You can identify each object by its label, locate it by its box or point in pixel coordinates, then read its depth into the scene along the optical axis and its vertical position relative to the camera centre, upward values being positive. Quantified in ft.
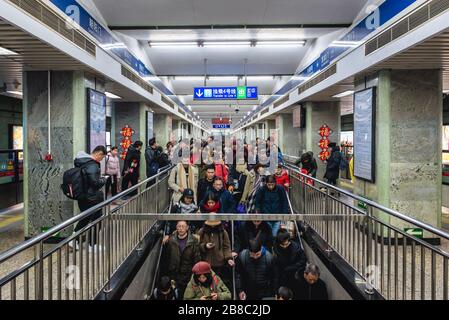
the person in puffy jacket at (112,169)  28.04 -1.46
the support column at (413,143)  18.40 +0.36
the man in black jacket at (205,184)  17.51 -1.68
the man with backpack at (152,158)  25.85 -0.55
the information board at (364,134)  19.53 +0.94
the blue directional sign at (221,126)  104.81 +7.39
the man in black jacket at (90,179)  14.75 -1.18
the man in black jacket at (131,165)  25.91 -1.07
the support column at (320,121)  35.70 +2.96
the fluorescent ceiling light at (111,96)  30.19 +4.89
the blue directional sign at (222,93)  40.27 +6.60
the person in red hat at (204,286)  13.32 -5.25
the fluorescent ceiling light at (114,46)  21.37 +7.06
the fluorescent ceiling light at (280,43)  29.78 +9.30
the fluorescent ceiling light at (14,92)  31.27 +5.25
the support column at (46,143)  18.07 +0.40
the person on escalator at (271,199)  16.79 -2.35
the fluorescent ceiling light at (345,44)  20.70 +6.96
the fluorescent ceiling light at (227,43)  29.78 +9.21
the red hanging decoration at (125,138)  34.96 +1.27
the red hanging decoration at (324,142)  35.06 +0.80
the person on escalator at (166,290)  13.99 -5.65
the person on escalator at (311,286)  13.70 -5.37
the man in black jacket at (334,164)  28.40 -1.15
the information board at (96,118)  18.94 +1.90
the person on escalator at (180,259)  14.62 -4.54
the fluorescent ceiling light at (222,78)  48.80 +10.25
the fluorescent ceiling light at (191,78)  50.03 +10.71
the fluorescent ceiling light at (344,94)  29.66 +4.94
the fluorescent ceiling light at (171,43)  29.68 +9.29
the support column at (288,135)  54.08 +2.34
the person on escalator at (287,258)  14.53 -4.57
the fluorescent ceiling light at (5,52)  15.13 +4.38
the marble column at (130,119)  35.86 +3.24
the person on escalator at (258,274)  14.48 -5.13
